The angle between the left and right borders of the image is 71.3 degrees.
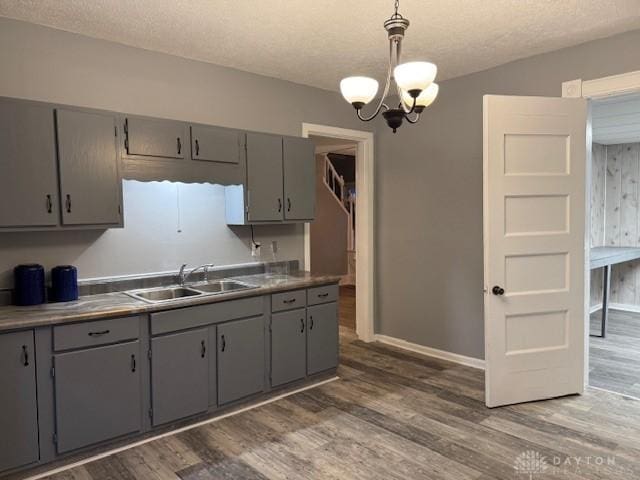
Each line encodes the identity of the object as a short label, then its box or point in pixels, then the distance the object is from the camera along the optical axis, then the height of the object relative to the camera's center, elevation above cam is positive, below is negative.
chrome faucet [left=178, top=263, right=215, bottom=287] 3.39 -0.36
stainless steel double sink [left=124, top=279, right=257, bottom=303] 3.19 -0.47
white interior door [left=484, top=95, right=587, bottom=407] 3.10 -0.16
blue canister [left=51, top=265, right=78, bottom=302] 2.74 -0.34
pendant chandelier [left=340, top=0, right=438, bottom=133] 1.88 +0.63
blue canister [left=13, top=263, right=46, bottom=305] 2.62 -0.33
